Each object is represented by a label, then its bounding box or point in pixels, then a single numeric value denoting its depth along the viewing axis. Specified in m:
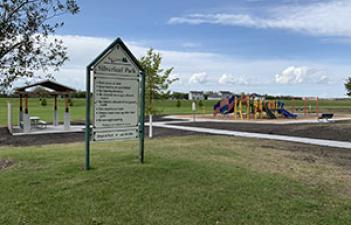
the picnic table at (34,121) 21.11
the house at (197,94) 104.14
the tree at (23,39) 7.39
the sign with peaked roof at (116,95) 7.08
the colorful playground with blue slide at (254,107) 30.48
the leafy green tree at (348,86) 50.16
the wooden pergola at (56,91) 19.77
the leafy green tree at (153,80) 15.60
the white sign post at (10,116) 19.77
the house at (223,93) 110.43
